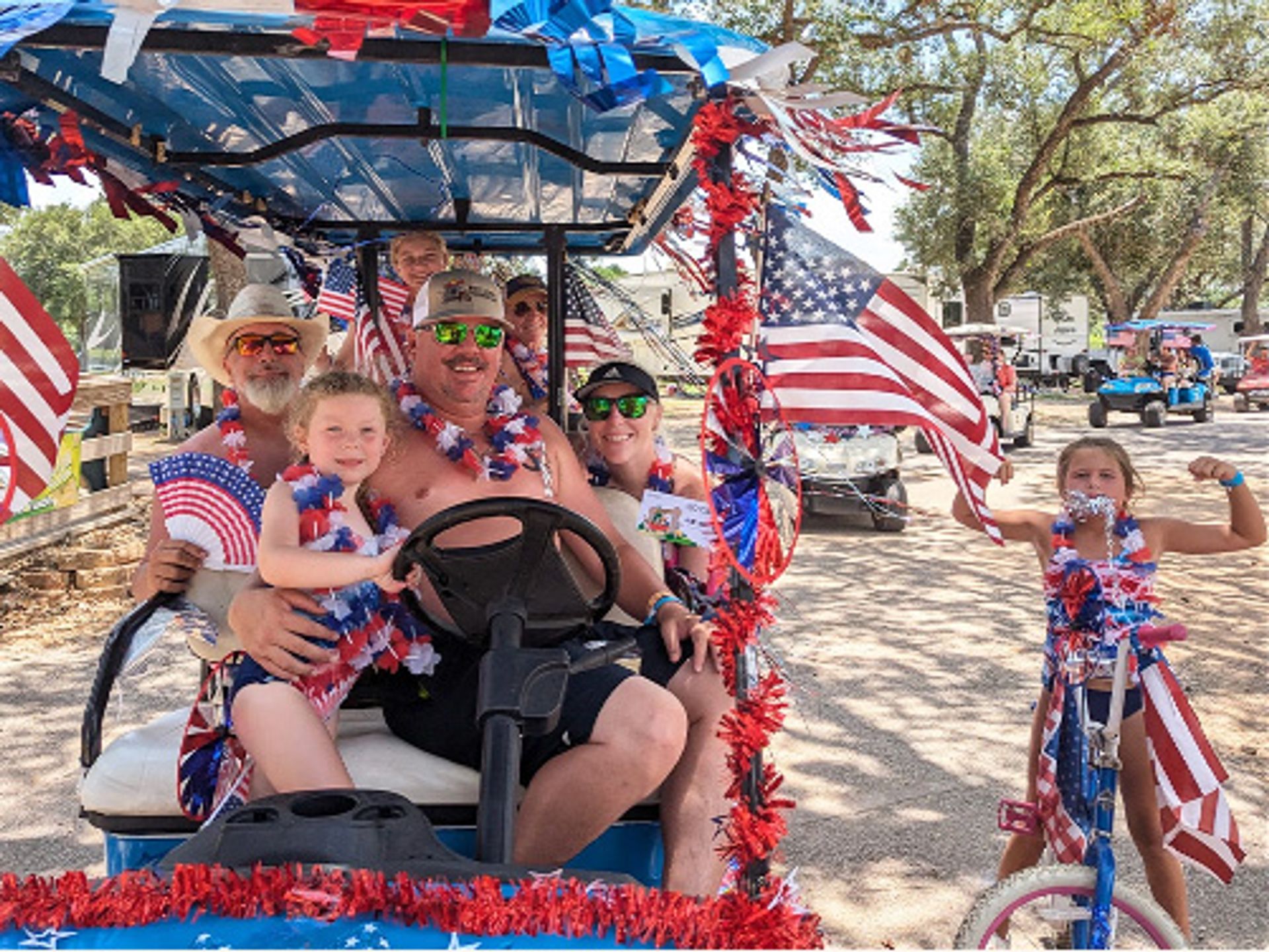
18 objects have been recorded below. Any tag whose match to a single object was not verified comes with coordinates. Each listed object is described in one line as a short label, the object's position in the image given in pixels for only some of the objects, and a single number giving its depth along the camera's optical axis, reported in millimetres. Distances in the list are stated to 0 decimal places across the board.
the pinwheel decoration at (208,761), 2455
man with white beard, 3508
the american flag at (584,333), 4770
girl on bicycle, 3062
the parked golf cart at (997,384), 17094
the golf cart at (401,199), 1600
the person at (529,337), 4445
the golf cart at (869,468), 10367
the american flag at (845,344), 2240
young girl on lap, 2377
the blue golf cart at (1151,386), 21594
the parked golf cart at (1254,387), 26172
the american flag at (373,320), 4156
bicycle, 2744
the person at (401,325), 4191
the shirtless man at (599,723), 2406
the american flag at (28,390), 2328
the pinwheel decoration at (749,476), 2164
